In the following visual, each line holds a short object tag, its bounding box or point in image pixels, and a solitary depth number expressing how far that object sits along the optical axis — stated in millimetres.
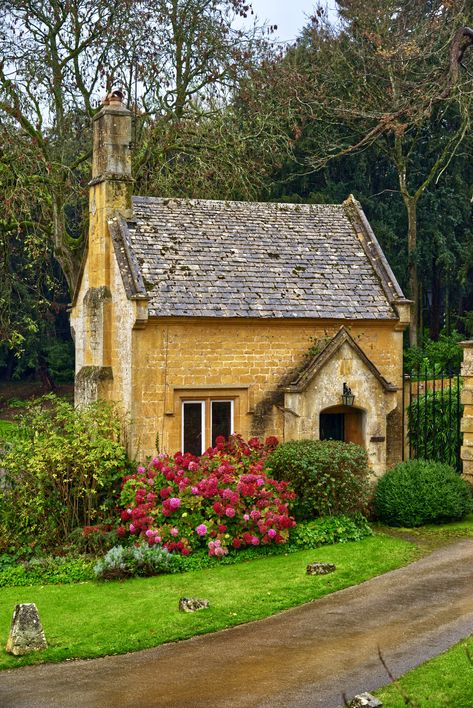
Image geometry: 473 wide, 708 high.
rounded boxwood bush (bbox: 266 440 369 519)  17203
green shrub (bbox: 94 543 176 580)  15320
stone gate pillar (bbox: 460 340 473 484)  18922
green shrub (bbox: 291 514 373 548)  16672
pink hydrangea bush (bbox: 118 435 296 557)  16344
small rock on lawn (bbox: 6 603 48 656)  11836
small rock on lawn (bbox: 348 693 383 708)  9203
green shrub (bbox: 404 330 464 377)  33500
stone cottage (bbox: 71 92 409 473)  18844
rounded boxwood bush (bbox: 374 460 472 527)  18078
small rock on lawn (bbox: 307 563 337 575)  14844
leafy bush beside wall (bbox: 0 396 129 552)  17422
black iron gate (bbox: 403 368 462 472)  20078
